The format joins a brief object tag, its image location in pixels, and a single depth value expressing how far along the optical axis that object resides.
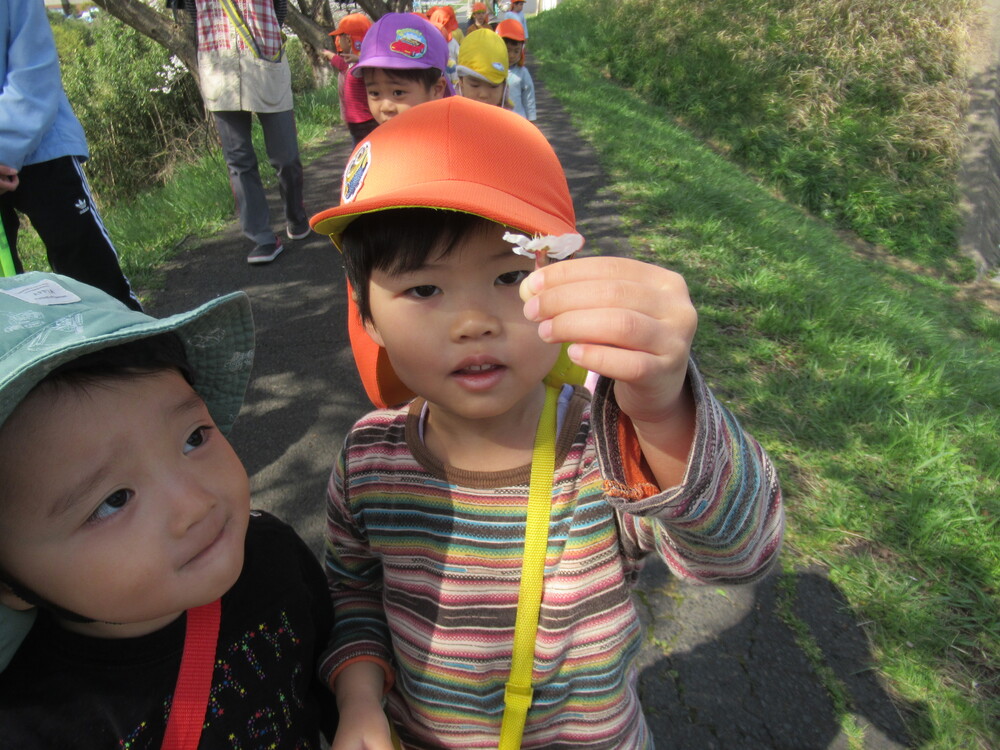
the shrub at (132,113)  8.83
